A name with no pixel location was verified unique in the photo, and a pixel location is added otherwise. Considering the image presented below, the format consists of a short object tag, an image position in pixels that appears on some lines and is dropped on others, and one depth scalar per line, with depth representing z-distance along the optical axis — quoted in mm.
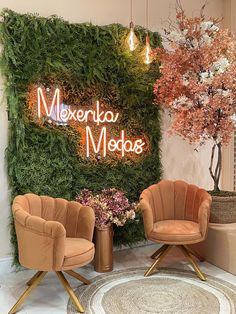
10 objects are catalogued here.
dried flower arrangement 4109
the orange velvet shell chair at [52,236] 3184
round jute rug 3318
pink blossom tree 4094
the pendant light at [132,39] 4137
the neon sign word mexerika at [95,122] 4238
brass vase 4168
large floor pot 4363
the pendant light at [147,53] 4426
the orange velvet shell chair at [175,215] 3938
